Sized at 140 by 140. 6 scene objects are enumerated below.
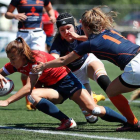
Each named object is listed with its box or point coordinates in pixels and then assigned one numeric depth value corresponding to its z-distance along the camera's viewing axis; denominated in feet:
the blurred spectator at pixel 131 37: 132.50
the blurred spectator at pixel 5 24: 137.18
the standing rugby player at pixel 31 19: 53.93
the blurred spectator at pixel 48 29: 78.18
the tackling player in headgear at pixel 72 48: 39.37
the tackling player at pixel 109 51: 31.99
